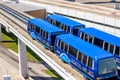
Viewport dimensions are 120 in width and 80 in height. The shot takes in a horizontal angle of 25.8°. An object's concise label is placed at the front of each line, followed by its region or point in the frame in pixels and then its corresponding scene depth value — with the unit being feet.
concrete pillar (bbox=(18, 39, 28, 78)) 144.25
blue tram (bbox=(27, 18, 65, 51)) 103.21
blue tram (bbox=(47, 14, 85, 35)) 115.44
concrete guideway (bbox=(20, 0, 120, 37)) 134.41
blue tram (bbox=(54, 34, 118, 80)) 74.84
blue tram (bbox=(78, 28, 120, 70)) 89.15
